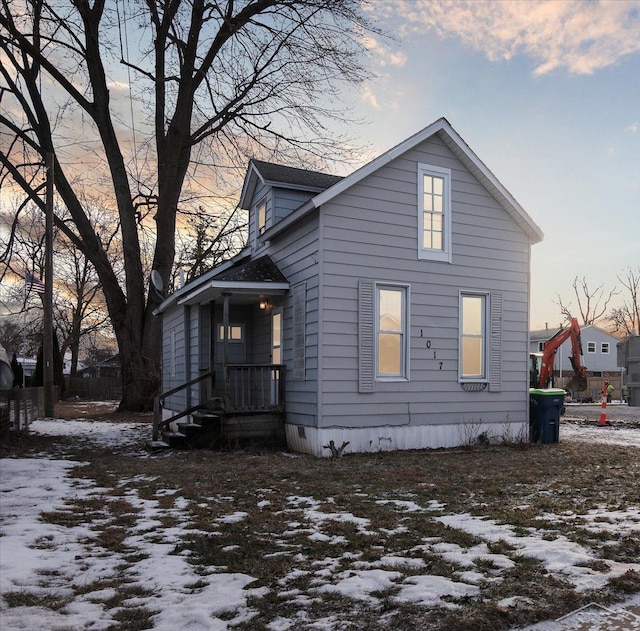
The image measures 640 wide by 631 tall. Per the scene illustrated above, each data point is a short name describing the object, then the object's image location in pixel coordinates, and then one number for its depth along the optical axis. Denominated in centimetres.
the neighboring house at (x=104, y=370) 5069
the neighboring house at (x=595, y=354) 4948
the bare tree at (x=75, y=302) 3881
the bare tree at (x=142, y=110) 1642
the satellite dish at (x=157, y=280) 1656
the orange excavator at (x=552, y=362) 1853
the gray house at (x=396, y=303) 981
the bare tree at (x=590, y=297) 5428
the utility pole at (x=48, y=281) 1599
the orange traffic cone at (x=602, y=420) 1716
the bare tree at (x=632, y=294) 5369
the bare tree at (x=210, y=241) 2559
